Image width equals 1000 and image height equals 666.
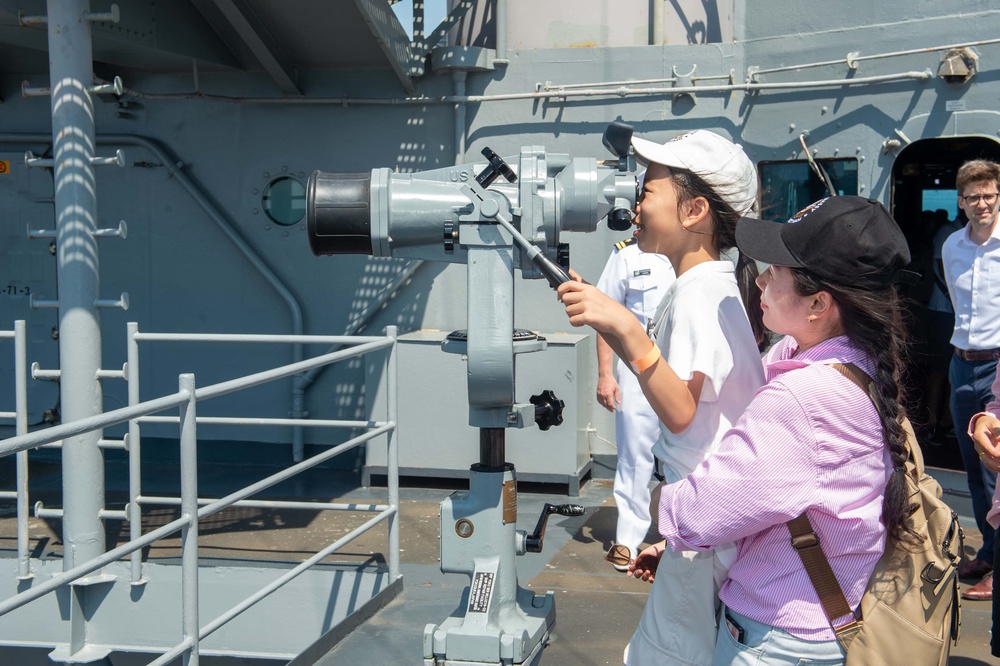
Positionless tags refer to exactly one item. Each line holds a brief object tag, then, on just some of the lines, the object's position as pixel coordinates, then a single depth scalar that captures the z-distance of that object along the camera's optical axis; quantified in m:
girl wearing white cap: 1.85
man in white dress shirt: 4.30
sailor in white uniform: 4.55
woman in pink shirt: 1.56
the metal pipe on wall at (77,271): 4.39
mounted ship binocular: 2.36
